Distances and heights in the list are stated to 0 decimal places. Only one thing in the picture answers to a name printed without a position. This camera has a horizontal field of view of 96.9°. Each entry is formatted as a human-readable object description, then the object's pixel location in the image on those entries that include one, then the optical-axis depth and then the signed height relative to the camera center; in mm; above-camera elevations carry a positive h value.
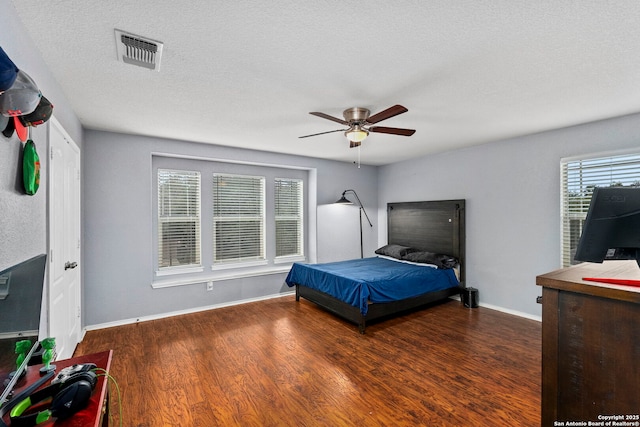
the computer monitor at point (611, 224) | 1204 -62
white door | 2139 -256
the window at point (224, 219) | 4168 -121
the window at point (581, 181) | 3111 +333
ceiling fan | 2733 +872
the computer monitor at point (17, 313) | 1019 -413
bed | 3576 -892
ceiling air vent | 1777 +1079
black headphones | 1012 -720
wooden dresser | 1038 -554
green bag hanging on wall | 1514 +247
